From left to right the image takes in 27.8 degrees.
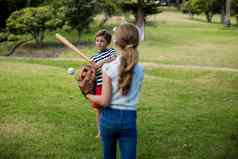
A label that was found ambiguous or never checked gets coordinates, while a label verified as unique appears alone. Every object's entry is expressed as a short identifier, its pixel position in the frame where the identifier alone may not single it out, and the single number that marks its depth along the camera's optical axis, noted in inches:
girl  155.7
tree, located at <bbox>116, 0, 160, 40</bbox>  1108.0
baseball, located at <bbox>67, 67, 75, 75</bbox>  183.2
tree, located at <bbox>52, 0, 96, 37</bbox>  934.4
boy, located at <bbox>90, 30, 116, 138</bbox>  238.8
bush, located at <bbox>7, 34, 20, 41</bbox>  886.6
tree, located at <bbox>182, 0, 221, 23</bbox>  1972.2
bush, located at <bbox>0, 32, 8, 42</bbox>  881.4
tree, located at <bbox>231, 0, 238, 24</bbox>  1909.8
